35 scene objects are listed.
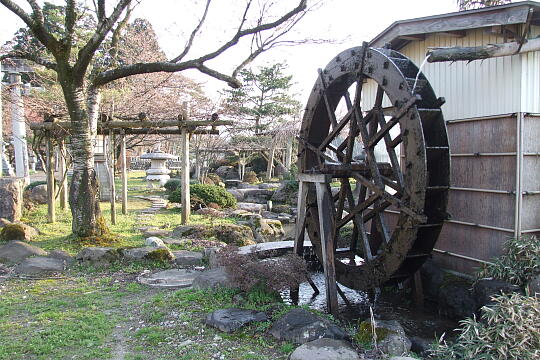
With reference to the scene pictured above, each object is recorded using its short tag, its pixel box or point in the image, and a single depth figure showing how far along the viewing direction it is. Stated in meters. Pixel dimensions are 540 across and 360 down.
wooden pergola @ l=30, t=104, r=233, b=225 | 10.08
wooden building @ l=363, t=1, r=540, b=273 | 5.13
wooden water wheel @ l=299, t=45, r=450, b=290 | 5.14
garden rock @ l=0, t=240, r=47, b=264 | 6.79
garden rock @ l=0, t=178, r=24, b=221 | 9.73
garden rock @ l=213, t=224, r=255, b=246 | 8.81
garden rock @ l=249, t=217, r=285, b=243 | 10.66
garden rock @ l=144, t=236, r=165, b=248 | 7.67
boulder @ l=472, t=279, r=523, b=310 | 4.73
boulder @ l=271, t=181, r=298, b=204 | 17.61
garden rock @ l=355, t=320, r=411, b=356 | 3.90
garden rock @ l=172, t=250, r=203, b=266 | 7.06
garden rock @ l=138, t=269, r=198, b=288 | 6.02
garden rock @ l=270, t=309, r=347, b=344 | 4.05
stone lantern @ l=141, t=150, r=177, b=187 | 18.77
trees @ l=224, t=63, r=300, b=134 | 25.27
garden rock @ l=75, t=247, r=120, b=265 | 6.87
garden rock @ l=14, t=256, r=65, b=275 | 6.41
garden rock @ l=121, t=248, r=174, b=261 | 7.03
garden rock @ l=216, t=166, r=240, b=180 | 24.52
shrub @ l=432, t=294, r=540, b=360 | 3.42
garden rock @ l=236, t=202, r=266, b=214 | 14.43
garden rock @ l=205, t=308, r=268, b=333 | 4.30
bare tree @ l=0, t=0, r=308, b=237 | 7.23
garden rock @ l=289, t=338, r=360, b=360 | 3.51
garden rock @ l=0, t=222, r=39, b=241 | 8.02
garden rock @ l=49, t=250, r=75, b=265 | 6.91
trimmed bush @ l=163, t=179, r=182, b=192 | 16.12
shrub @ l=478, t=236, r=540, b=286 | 4.79
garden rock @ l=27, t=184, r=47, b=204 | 13.38
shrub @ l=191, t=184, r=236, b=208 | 13.15
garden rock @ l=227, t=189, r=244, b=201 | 17.34
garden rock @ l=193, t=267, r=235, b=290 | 5.43
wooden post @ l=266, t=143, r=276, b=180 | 23.64
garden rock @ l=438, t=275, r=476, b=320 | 5.21
